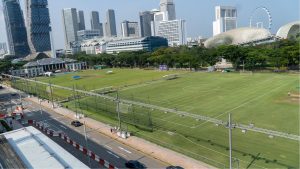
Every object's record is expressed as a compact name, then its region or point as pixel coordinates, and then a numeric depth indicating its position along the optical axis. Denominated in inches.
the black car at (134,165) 1166.0
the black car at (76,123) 1850.8
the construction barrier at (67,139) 1167.8
